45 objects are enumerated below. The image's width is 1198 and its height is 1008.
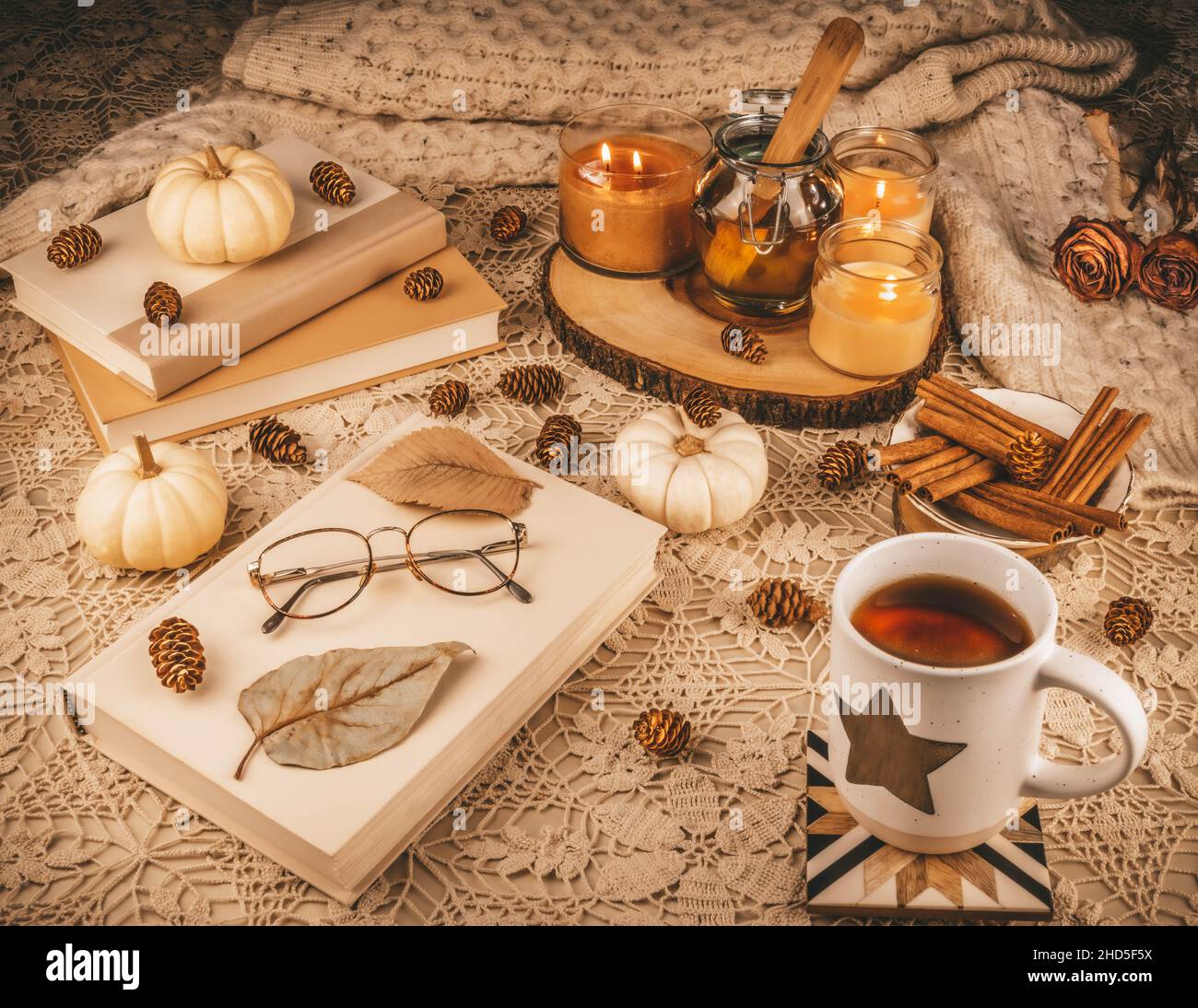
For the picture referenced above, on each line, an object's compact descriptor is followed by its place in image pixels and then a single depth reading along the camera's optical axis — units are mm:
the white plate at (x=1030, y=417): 1043
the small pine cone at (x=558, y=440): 1192
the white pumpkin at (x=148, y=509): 1035
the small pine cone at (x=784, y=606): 1038
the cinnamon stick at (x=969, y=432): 1079
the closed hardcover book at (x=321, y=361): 1202
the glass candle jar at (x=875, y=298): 1192
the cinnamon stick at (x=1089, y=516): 1009
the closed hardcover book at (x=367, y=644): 831
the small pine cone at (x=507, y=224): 1478
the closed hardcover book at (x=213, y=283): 1198
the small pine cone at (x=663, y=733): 929
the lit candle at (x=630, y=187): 1311
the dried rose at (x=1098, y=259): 1354
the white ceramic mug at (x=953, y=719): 692
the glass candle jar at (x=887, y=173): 1336
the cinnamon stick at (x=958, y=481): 1050
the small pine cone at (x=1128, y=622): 1019
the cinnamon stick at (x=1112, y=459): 1050
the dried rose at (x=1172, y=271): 1338
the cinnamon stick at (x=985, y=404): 1100
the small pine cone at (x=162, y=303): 1180
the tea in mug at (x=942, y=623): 755
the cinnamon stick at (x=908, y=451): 1079
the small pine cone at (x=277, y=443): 1193
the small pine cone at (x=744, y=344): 1252
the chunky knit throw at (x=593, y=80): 1570
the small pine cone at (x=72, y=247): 1258
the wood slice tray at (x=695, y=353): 1236
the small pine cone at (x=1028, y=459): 1052
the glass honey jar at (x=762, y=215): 1234
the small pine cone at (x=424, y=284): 1318
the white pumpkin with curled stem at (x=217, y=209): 1229
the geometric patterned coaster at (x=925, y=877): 797
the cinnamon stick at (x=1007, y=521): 1020
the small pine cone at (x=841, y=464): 1157
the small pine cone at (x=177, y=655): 882
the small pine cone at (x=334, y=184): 1348
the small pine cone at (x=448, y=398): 1251
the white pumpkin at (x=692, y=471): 1091
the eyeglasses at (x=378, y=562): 969
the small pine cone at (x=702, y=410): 1128
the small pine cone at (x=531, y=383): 1271
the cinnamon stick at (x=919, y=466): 1057
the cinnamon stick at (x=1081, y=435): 1060
